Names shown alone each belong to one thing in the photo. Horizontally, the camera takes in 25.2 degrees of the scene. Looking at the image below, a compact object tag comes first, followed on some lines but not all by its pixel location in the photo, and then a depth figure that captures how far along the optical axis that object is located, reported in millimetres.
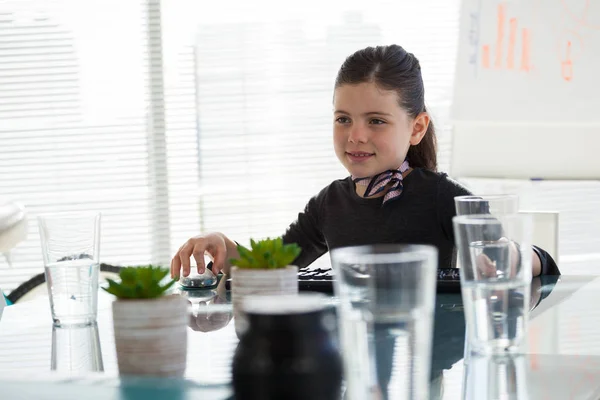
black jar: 704
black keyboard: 1599
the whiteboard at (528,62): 3310
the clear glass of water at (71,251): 1378
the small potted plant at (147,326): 1109
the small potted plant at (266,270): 1250
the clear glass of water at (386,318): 878
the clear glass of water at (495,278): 1198
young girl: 2156
